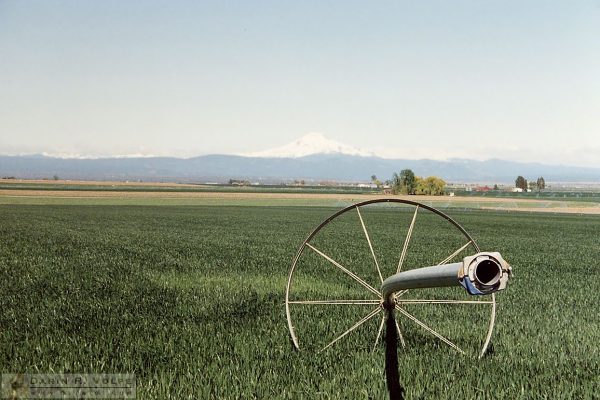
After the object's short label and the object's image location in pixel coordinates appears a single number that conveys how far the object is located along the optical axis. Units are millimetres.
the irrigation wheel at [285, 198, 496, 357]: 9727
